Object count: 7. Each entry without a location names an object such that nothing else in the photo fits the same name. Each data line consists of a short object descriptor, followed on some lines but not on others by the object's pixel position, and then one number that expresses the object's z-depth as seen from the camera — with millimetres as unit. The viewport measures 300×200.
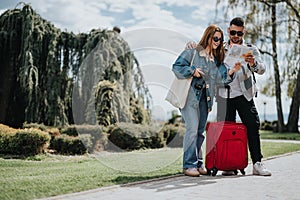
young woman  5043
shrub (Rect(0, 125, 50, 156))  7535
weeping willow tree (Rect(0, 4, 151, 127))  11023
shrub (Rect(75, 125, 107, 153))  8936
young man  5297
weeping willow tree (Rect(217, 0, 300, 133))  17936
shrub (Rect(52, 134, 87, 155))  8469
